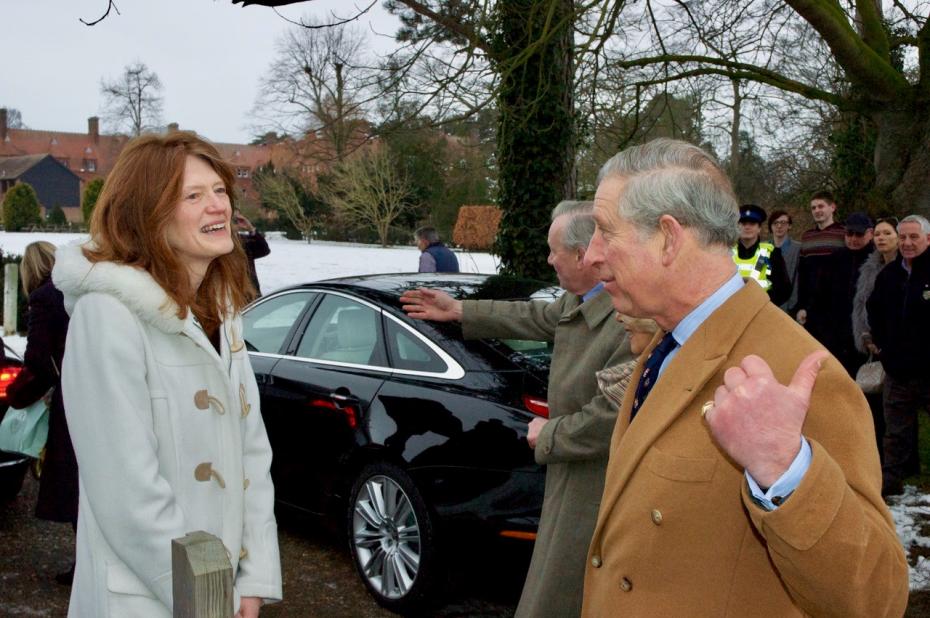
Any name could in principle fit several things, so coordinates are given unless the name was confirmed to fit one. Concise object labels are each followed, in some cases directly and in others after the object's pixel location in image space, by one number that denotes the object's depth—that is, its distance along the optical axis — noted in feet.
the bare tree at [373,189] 113.50
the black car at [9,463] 18.45
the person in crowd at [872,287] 22.38
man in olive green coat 9.26
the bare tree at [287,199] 133.28
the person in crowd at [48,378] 13.84
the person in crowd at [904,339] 20.25
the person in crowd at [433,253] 35.14
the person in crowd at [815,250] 24.93
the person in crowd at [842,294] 24.41
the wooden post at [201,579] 5.04
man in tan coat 4.34
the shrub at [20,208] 160.35
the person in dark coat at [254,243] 33.95
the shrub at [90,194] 140.50
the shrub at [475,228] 106.76
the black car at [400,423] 13.44
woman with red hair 6.53
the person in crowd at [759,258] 24.85
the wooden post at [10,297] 43.37
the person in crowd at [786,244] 26.71
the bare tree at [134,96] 180.86
